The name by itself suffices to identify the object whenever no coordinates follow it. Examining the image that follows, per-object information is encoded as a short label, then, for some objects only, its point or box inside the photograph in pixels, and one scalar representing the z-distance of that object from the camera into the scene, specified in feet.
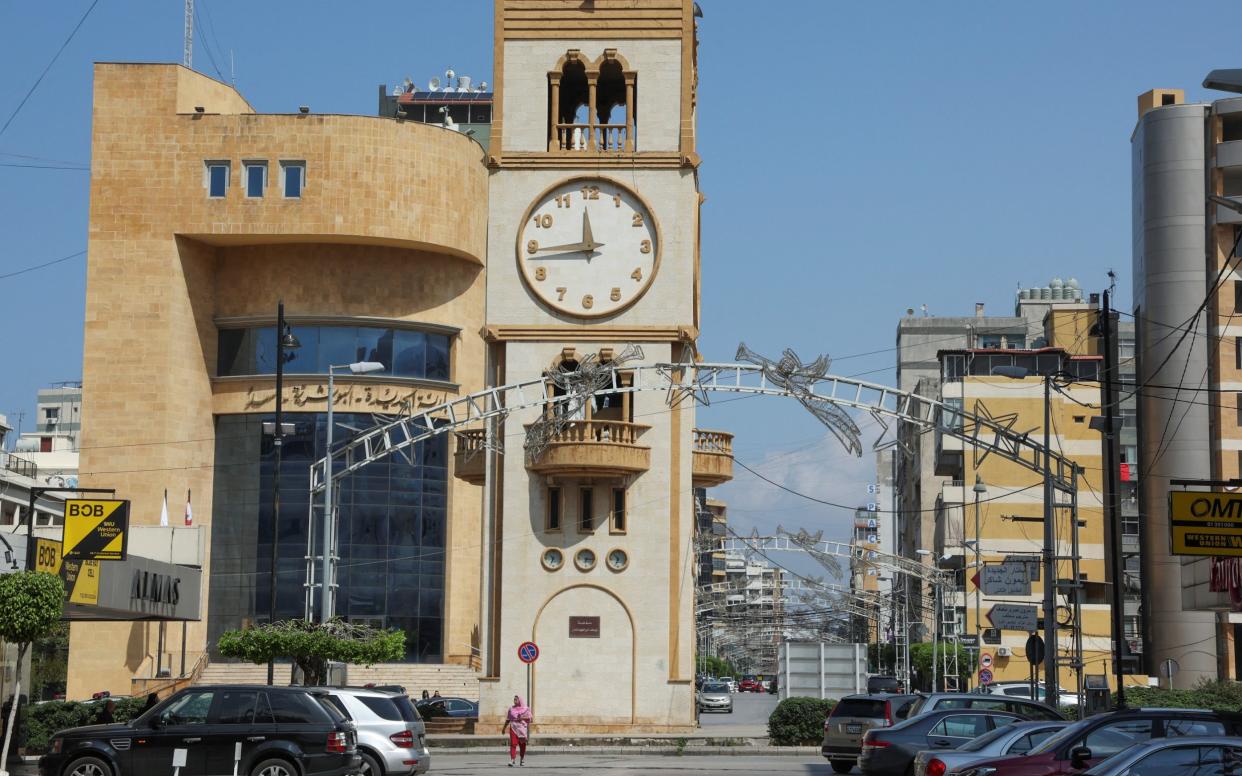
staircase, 243.19
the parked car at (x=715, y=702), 294.66
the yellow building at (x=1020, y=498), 297.12
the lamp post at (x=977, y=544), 222.79
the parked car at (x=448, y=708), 189.06
